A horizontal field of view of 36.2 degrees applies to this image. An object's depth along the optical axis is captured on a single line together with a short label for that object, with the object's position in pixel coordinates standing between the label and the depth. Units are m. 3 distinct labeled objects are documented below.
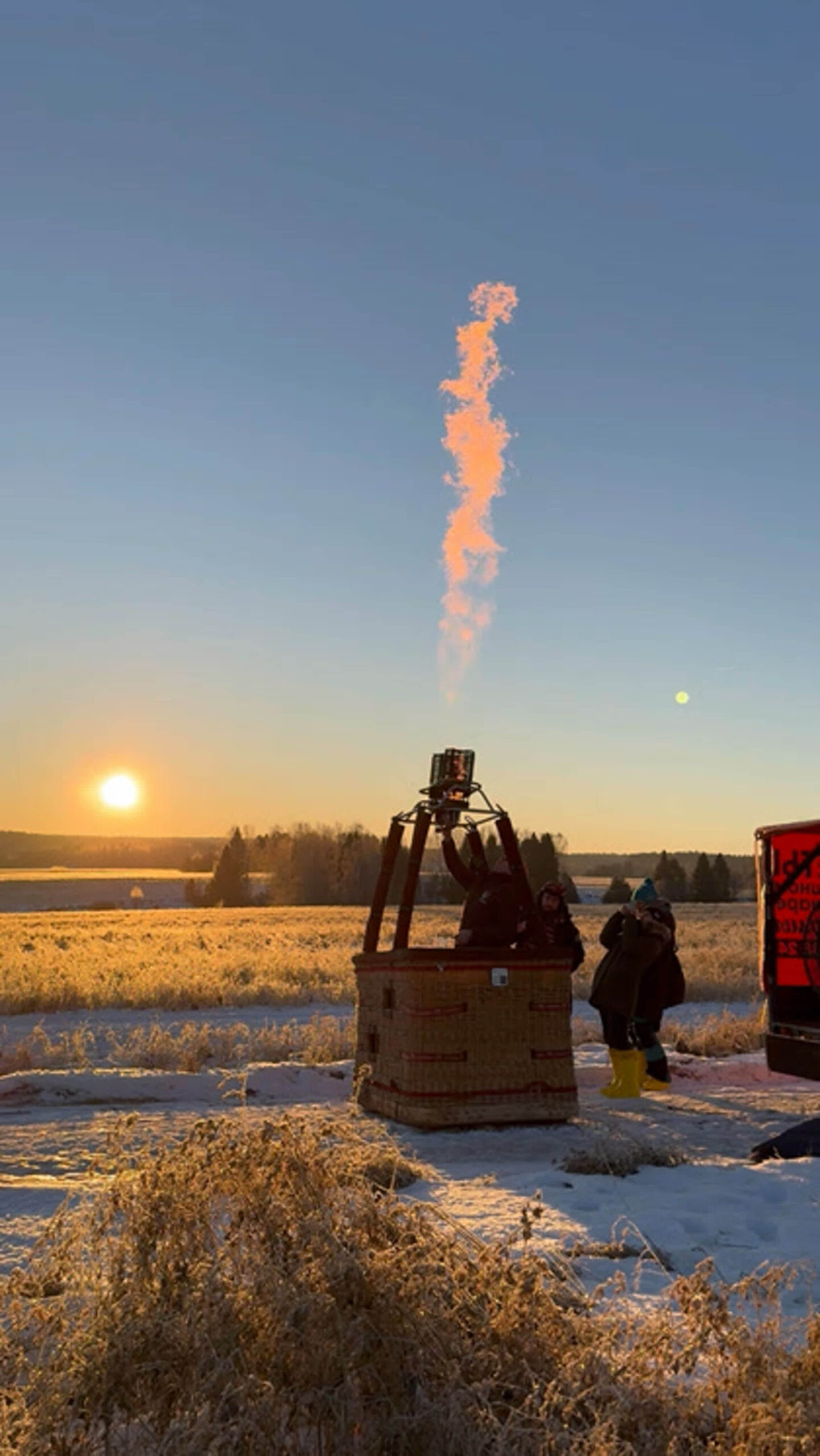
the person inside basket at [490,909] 9.66
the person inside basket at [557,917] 11.10
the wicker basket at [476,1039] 8.56
